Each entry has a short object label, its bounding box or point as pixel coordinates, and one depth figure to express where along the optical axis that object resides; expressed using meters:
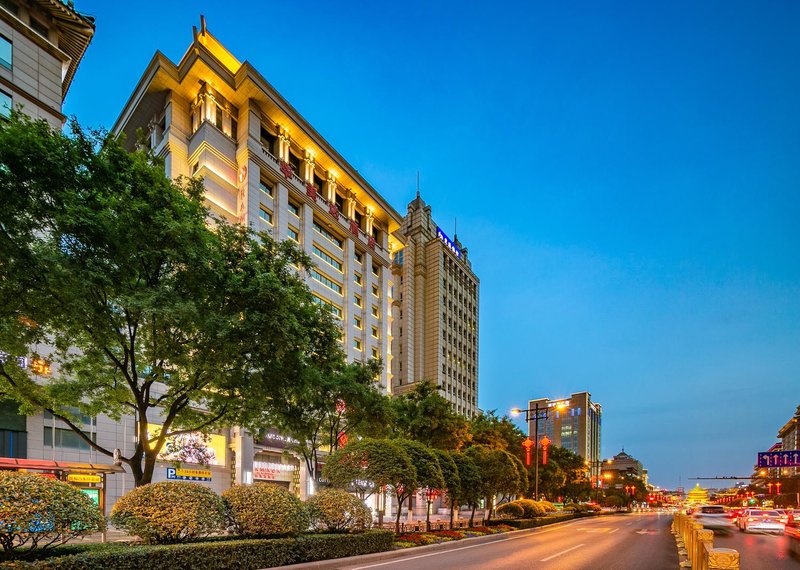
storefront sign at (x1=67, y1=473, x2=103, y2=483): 20.42
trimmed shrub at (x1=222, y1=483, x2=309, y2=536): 12.66
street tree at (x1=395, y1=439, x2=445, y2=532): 20.97
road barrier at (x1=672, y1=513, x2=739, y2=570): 6.18
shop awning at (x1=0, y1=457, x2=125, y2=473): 18.36
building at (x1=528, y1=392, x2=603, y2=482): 186.00
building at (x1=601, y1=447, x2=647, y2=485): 171.93
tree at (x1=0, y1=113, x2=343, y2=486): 12.15
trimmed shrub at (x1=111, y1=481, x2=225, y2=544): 10.91
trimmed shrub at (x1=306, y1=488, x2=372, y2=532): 15.27
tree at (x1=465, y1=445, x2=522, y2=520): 27.72
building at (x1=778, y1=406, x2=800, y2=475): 137.75
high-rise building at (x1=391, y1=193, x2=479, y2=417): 82.69
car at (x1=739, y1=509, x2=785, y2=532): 31.64
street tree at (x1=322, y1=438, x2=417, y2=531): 18.78
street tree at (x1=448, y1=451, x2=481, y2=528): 25.83
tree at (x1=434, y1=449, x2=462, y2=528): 23.42
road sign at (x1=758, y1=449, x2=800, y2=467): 44.72
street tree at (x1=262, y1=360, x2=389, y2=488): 19.59
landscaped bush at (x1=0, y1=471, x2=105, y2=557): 8.28
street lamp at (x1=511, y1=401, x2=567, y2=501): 34.23
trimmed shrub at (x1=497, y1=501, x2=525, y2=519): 32.38
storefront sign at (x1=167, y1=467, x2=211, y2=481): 34.44
